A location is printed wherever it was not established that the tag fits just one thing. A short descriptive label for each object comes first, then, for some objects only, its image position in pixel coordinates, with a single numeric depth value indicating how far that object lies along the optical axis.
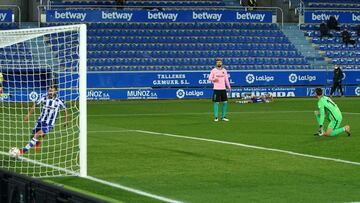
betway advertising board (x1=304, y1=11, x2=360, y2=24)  53.00
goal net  14.18
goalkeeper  21.47
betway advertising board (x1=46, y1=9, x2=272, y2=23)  46.84
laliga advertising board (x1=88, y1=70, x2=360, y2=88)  42.44
